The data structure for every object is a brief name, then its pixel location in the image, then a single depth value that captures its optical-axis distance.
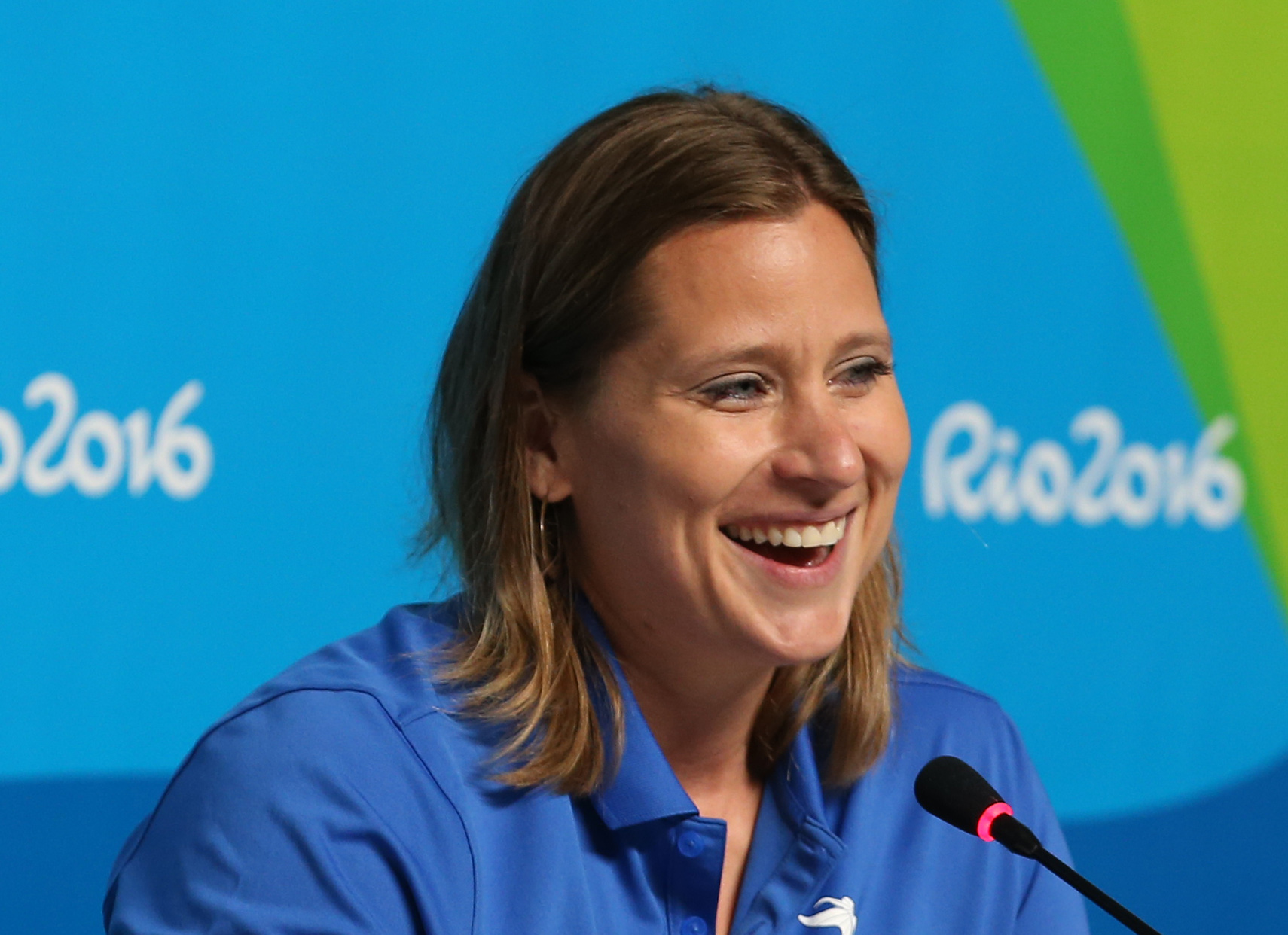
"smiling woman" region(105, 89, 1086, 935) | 5.68
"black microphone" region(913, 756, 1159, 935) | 5.63
